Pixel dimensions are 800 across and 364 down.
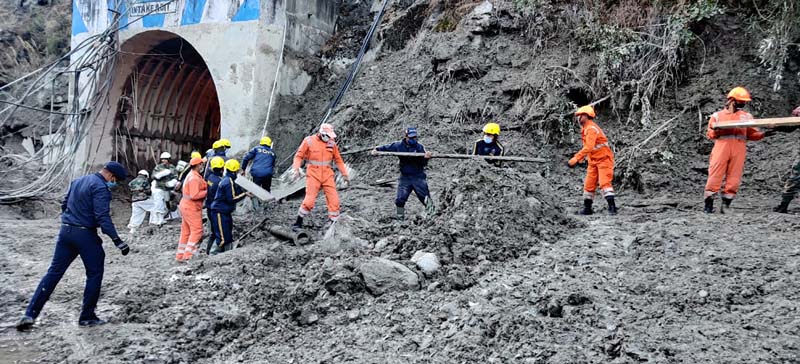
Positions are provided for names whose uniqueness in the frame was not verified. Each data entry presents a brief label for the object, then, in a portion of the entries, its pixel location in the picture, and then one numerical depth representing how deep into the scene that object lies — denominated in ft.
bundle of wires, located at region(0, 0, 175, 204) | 40.70
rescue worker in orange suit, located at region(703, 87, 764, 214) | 20.52
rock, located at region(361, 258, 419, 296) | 16.46
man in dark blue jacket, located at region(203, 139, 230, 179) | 31.35
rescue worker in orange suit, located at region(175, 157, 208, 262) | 24.47
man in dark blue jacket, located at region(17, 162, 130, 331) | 16.90
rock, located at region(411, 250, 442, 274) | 17.15
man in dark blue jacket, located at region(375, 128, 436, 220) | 24.43
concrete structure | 37.14
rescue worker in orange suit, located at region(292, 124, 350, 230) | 24.23
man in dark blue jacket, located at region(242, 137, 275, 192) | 29.81
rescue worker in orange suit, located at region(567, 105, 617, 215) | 21.81
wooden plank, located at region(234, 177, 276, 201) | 26.19
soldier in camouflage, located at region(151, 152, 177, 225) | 32.12
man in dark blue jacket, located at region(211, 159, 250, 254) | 24.11
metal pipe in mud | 23.07
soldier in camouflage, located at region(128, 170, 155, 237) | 32.40
